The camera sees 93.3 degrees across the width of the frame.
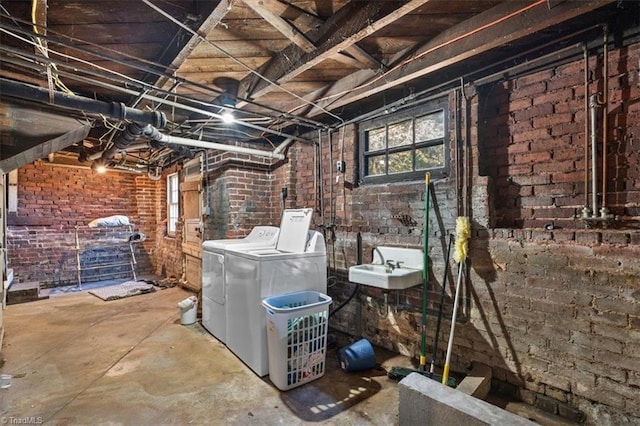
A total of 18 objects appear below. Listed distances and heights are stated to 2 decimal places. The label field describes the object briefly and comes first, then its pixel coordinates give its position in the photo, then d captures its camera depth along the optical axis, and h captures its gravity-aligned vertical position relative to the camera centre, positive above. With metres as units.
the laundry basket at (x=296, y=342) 2.25 -1.01
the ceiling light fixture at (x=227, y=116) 2.88 +0.94
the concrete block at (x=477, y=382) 1.97 -1.19
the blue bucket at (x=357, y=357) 2.52 -1.24
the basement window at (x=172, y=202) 6.02 +0.23
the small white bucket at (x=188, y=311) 3.62 -1.18
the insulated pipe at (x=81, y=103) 2.02 +0.84
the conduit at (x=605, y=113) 1.83 +0.57
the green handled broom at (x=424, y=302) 2.30 -0.76
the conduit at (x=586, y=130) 1.90 +0.48
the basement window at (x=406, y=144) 2.64 +0.62
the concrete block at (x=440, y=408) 1.48 -1.03
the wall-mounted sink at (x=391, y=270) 2.35 -0.52
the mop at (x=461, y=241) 2.30 -0.25
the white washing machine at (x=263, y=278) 2.50 -0.59
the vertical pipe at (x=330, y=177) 3.44 +0.38
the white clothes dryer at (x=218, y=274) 3.09 -0.67
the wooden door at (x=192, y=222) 4.86 -0.15
